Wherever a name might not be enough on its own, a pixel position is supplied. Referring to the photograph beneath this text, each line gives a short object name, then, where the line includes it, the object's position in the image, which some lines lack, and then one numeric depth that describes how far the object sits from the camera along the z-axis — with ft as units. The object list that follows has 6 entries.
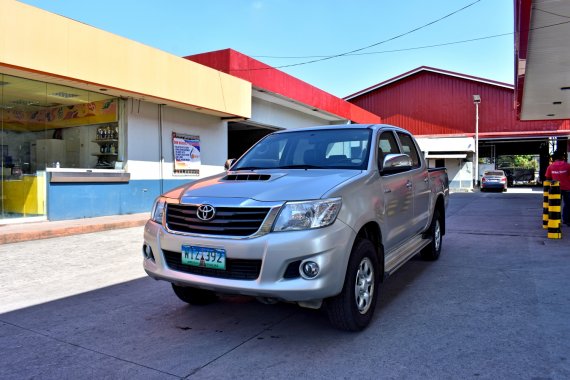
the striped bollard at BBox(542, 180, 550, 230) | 28.96
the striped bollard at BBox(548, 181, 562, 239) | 26.21
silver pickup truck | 10.00
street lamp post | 96.87
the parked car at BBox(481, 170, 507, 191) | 89.25
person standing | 31.17
